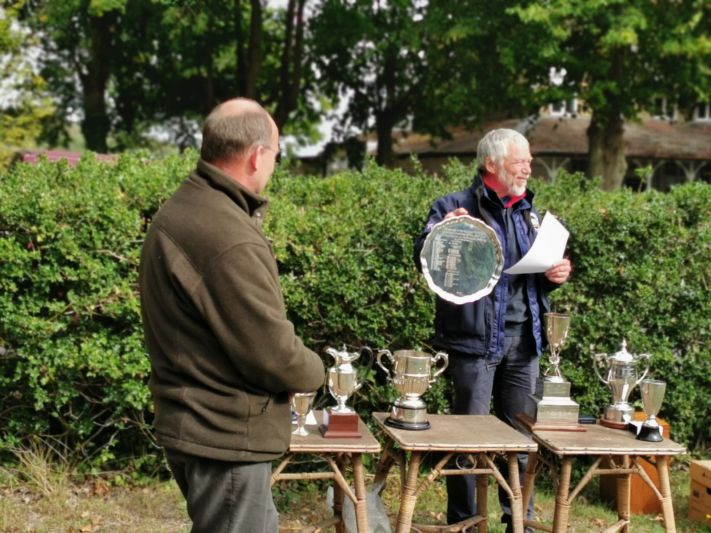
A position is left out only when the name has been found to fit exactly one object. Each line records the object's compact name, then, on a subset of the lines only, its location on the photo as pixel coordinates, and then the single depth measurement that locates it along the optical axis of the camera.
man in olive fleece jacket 2.49
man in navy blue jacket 4.09
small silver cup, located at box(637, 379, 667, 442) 3.97
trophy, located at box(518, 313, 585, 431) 3.98
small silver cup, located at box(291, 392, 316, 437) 3.80
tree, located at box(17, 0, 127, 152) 18.28
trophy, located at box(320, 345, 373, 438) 3.78
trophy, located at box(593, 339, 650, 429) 4.14
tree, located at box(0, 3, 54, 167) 13.62
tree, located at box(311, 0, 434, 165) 21.88
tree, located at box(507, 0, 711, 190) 17.34
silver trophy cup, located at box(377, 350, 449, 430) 3.90
